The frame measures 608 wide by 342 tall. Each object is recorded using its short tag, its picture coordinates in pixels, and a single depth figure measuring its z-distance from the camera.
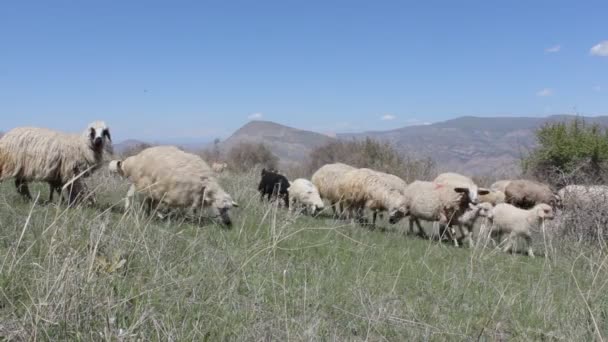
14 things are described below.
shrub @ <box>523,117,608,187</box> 25.95
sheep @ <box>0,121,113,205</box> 8.83
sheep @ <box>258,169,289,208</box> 14.45
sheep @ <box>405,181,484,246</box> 12.50
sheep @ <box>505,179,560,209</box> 17.48
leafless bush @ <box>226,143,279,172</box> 37.69
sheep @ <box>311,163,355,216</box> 14.60
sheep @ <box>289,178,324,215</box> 13.71
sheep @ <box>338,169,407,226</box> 12.73
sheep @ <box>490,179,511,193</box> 18.46
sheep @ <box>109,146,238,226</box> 8.90
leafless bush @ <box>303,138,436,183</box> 27.14
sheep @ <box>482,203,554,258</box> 12.17
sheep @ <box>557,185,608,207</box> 11.06
